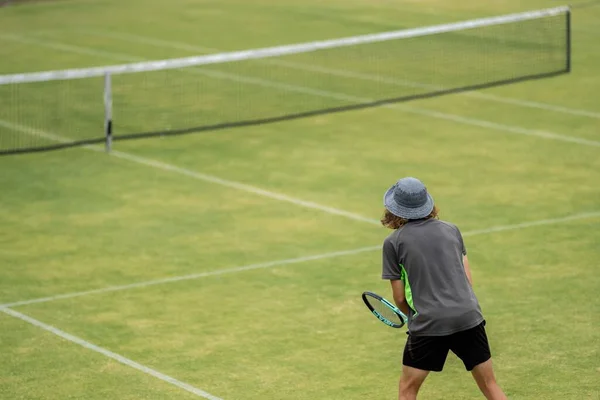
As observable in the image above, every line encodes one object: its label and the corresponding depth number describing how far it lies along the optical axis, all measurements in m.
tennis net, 40.75
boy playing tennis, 17.58
